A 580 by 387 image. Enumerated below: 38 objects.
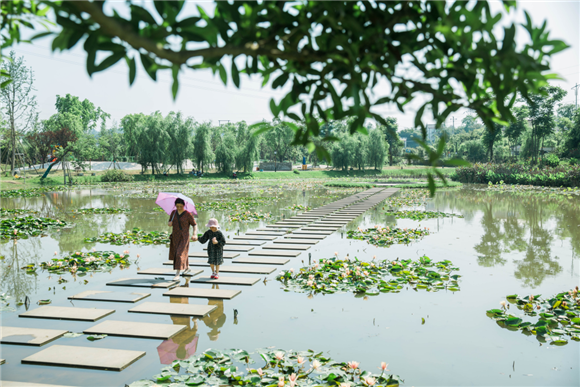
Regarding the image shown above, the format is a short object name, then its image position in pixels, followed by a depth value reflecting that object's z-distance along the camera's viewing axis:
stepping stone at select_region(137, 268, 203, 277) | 7.75
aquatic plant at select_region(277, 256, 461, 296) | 6.86
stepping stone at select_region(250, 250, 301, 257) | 9.43
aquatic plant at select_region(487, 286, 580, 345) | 4.99
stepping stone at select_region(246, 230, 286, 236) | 12.13
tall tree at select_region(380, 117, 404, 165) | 78.56
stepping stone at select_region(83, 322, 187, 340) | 4.93
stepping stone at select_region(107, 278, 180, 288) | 7.05
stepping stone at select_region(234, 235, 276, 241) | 11.38
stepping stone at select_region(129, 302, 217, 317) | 5.70
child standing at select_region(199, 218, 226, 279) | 7.39
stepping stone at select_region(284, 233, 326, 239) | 11.59
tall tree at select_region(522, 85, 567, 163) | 41.76
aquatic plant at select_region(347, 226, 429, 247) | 10.84
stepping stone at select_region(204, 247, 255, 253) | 10.00
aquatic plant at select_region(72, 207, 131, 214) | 17.58
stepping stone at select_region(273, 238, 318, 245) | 10.77
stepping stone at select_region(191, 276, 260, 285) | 7.20
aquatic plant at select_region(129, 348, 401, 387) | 3.83
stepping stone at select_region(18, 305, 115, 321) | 5.52
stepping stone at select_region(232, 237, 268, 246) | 10.75
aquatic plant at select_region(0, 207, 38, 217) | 16.78
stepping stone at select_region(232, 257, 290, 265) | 8.66
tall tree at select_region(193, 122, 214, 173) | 48.12
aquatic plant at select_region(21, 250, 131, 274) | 8.14
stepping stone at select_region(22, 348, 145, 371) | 4.19
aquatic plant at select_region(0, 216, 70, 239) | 11.89
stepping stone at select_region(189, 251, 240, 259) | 9.24
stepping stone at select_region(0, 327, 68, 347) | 4.74
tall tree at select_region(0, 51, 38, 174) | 40.38
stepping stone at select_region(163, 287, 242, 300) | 6.45
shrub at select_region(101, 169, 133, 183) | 42.84
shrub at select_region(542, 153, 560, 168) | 38.38
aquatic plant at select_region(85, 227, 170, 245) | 10.99
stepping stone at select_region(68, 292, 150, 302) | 6.28
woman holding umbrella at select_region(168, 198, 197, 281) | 7.18
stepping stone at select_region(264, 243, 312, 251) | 10.06
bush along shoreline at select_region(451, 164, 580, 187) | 31.59
